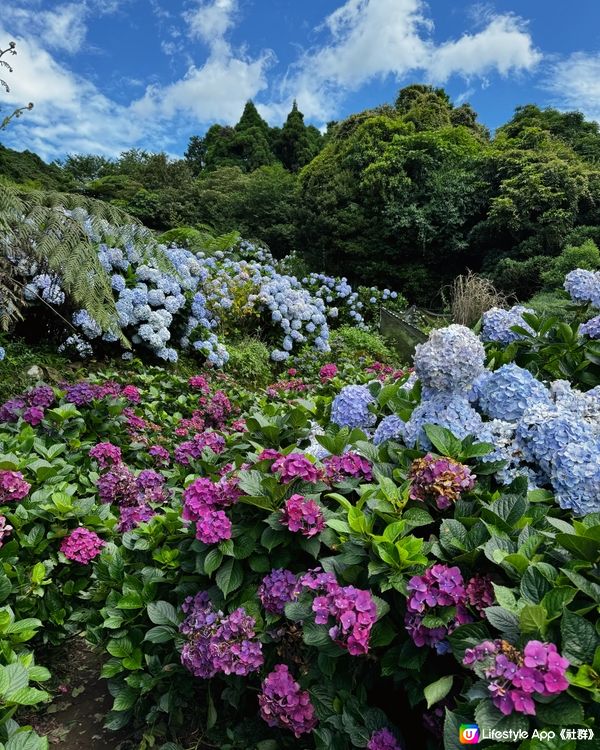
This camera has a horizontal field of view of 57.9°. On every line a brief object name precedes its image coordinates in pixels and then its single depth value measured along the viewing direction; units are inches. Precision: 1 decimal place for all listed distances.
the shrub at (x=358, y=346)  304.3
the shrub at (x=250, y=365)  247.9
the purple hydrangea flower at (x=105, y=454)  107.6
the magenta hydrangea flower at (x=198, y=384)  177.6
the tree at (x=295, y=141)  1131.3
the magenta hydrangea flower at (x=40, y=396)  123.6
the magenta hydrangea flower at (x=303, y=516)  58.8
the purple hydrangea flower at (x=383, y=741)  52.1
